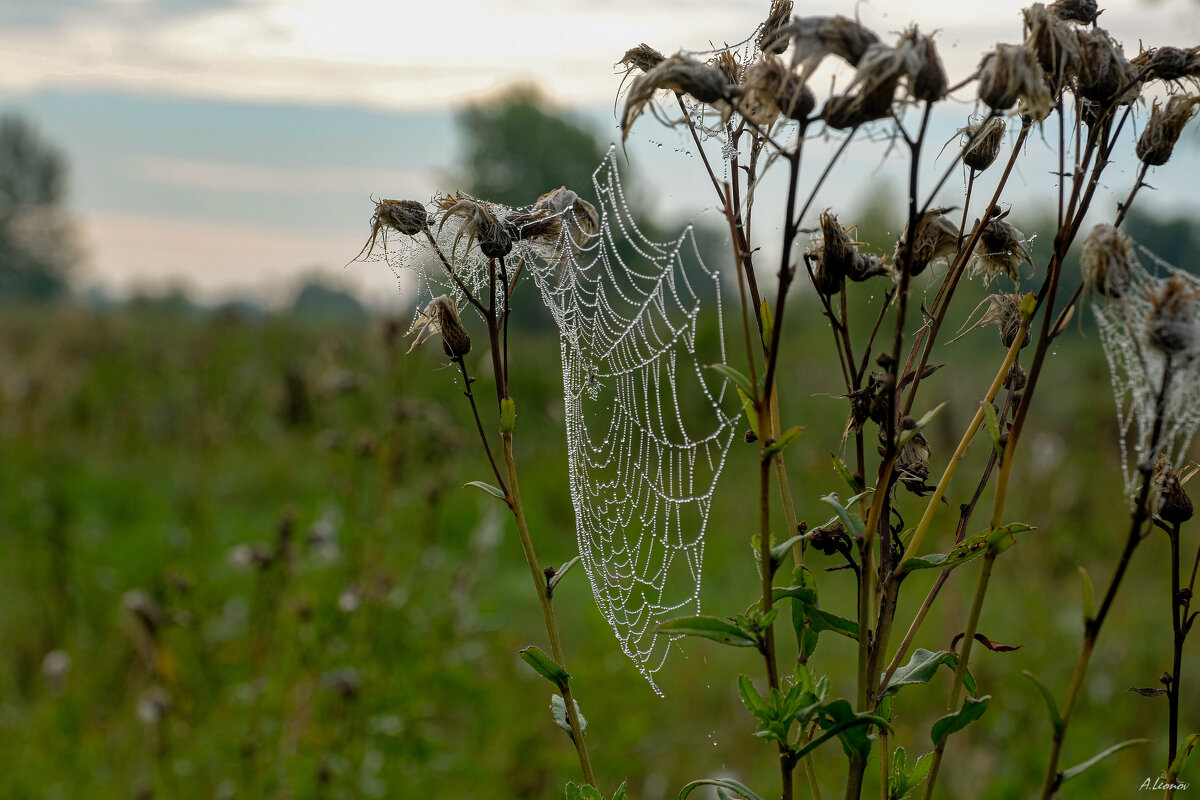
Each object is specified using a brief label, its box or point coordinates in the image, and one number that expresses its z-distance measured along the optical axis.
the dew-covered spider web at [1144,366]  0.85
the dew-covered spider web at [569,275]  0.94
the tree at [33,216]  42.00
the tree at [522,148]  27.13
